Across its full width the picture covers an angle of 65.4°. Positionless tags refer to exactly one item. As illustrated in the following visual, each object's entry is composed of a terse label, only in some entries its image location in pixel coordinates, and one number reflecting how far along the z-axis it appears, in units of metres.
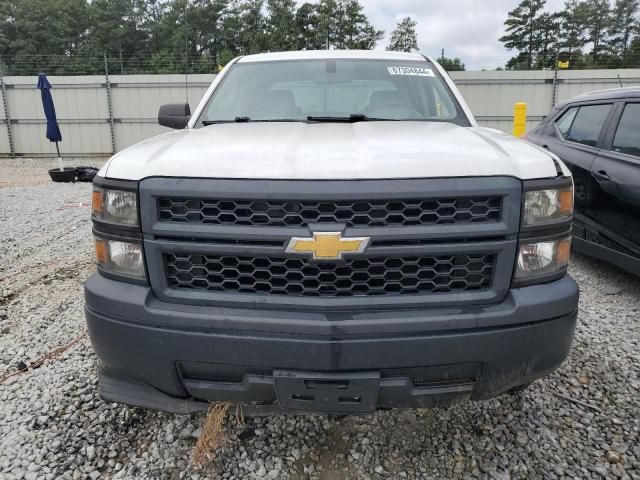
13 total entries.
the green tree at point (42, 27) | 52.76
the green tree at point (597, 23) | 56.41
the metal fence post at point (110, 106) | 15.87
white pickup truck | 1.71
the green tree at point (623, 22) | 55.91
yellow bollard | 11.31
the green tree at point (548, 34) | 59.16
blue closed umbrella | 10.82
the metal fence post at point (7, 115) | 15.77
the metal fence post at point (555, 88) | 15.22
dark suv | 3.78
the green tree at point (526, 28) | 60.91
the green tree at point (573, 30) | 56.84
